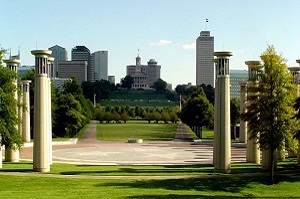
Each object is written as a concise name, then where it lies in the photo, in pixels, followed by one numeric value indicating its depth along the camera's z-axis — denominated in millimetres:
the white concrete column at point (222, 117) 32250
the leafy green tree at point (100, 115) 133875
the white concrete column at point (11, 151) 39312
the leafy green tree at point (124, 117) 136250
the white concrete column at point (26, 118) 54000
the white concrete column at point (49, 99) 35812
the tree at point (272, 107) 30688
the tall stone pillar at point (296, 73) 38231
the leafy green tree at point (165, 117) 137625
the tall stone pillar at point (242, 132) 62600
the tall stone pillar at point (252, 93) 32475
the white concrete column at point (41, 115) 31672
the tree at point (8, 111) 31350
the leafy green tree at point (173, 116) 137125
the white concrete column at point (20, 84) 53031
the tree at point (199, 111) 76588
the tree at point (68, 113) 76219
